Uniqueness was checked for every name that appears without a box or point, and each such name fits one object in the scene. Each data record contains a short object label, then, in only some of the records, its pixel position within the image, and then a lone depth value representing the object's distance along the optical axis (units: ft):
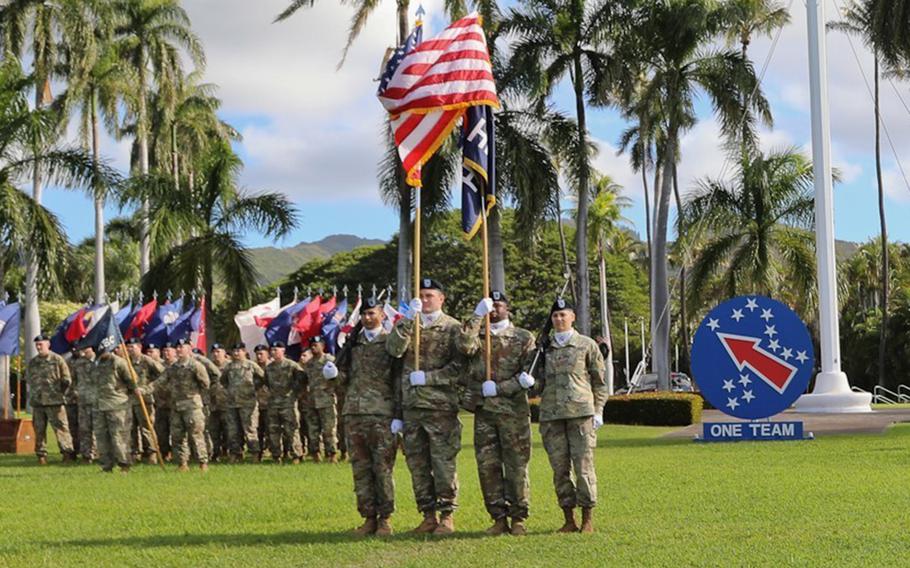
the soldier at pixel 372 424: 31.58
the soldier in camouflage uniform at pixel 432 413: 31.12
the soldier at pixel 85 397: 59.88
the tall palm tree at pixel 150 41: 137.08
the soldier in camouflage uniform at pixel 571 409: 30.86
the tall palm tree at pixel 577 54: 98.43
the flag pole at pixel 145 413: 54.42
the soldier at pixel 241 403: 60.13
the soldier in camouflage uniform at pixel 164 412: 60.13
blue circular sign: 61.72
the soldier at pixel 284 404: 59.26
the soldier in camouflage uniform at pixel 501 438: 30.83
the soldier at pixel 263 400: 61.31
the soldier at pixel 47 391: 63.52
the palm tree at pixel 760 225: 106.11
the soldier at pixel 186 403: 55.47
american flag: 35.65
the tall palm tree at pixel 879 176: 138.80
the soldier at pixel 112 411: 53.93
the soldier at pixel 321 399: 58.39
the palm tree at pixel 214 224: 95.71
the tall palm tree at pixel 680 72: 100.37
